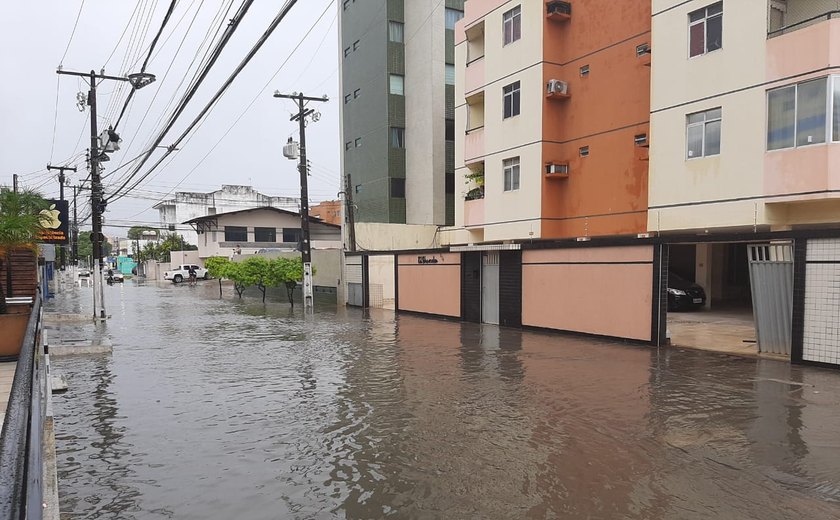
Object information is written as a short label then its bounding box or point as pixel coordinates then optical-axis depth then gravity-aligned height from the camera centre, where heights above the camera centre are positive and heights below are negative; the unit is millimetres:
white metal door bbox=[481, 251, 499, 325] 18219 -1411
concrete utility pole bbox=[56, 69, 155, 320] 20078 +2134
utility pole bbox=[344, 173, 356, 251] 27216 +2003
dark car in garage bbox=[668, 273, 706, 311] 20078 -1857
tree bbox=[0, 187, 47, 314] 9555 +411
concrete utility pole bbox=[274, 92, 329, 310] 25109 +1712
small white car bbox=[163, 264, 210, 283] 54344 -2557
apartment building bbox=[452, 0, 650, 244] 18125 +4595
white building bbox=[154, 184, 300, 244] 84500 +7038
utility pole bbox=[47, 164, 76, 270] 42219 +5268
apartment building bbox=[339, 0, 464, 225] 31312 +8161
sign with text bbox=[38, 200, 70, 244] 26902 +1239
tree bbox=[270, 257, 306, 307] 27734 -1258
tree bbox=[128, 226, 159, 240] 90850 +2494
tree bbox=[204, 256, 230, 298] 32791 -1154
